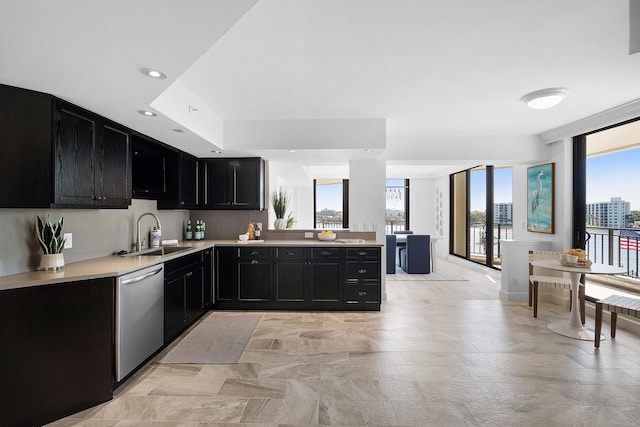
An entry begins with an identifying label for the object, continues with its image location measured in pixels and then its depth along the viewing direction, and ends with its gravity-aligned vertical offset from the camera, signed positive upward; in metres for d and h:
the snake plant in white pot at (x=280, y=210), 5.06 +0.04
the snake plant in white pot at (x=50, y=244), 2.38 -0.25
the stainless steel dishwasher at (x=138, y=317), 2.42 -0.89
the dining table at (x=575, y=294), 3.36 -0.94
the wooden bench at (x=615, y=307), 2.93 -0.90
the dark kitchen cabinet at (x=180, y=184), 4.21 +0.39
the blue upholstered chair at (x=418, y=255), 6.71 -0.90
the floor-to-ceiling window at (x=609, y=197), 3.98 +0.22
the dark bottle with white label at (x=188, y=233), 4.82 -0.32
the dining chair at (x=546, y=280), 3.94 -0.88
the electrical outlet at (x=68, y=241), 2.75 -0.26
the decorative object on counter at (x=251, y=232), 4.88 -0.31
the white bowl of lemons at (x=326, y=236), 4.70 -0.35
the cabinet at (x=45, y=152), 2.23 +0.45
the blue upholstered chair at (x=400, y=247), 7.31 -0.81
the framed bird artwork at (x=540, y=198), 4.77 +0.24
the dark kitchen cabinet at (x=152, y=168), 3.62 +0.55
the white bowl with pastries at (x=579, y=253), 3.58 -0.46
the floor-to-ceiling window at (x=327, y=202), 8.92 +0.30
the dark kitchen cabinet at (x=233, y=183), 4.73 +0.44
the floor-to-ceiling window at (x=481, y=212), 6.69 +0.02
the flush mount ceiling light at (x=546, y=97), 3.08 +1.15
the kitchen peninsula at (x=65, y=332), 1.99 -0.85
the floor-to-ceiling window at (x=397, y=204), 9.58 +0.27
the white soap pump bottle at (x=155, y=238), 3.93 -0.33
